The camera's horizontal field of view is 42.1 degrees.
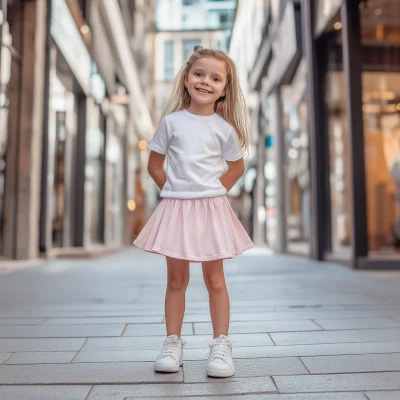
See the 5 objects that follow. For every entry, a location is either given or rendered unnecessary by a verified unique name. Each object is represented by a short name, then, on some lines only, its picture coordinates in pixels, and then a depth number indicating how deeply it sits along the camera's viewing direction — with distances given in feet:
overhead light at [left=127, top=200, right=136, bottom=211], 63.95
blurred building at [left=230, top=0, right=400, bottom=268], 21.54
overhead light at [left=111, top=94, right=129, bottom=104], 52.01
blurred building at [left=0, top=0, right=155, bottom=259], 25.75
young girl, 7.30
